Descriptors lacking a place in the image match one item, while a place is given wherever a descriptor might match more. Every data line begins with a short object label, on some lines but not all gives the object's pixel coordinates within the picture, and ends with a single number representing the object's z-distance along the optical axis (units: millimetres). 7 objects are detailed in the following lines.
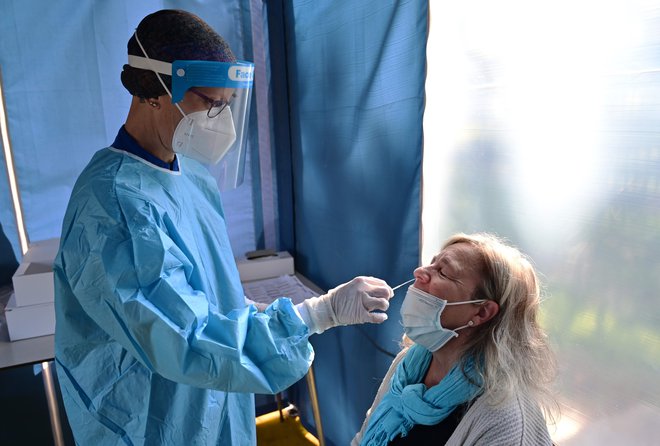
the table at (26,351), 1759
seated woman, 1090
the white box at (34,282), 1834
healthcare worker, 943
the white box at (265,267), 2502
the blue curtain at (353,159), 1578
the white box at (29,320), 1864
